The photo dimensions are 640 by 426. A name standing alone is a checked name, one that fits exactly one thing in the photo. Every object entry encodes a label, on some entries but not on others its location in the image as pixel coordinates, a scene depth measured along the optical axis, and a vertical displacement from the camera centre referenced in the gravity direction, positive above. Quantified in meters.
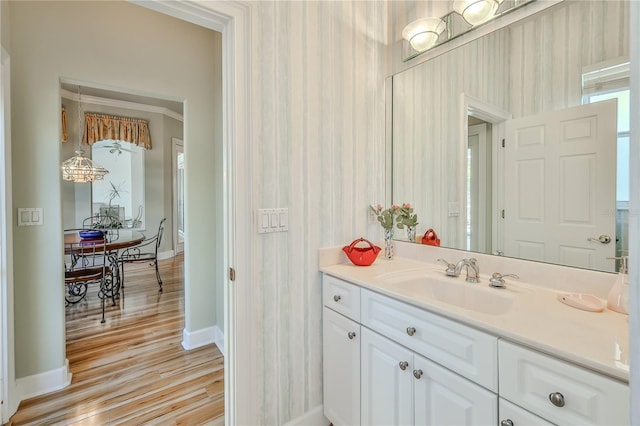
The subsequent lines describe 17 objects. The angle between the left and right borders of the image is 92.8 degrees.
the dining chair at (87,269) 2.93 -0.61
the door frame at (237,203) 1.37 +0.03
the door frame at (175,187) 6.09 +0.46
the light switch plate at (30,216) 1.88 -0.03
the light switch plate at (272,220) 1.44 -0.06
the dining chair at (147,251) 4.09 -0.73
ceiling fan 5.53 +1.14
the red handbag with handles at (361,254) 1.67 -0.25
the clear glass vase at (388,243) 1.88 -0.22
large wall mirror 1.18 +0.33
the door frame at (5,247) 1.64 -0.20
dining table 3.08 -0.36
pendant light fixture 3.71 +0.50
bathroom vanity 0.79 -0.47
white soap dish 1.04 -0.34
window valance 4.89 +1.36
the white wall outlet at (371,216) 1.90 -0.05
